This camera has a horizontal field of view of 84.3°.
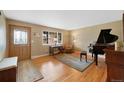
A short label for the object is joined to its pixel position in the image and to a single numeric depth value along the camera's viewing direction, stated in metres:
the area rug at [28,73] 2.05
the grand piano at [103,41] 3.18
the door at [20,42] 3.66
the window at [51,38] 5.06
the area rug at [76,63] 2.84
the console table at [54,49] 5.06
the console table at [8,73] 1.61
